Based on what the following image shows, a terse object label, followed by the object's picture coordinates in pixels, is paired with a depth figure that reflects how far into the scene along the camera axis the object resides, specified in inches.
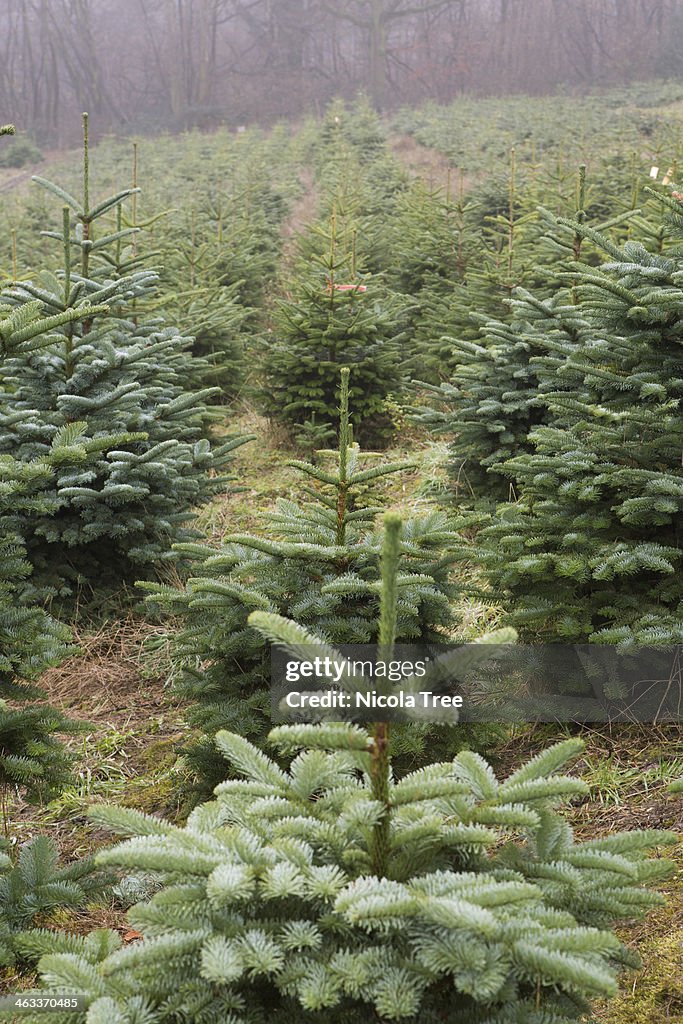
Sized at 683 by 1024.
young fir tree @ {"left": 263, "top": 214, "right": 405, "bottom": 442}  286.0
